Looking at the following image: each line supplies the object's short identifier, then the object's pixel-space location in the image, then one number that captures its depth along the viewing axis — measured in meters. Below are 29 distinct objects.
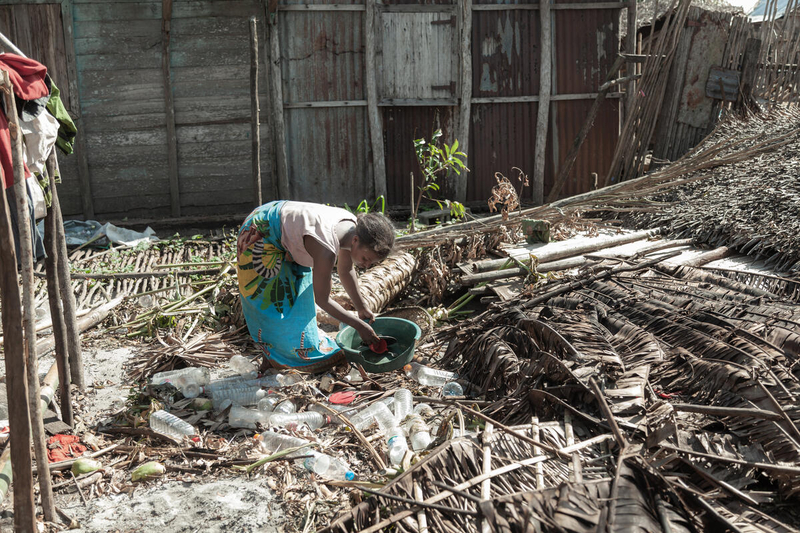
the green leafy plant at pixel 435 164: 6.59
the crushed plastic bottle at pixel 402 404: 3.71
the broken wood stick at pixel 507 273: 5.42
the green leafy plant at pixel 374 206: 8.30
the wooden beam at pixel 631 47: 8.85
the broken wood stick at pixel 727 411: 2.49
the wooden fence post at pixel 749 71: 8.68
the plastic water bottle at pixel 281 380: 4.07
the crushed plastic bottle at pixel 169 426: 3.55
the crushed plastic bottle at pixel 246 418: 3.66
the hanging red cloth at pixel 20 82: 2.78
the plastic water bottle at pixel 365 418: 3.60
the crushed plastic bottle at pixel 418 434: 3.31
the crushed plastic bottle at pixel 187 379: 4.05
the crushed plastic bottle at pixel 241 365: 4.52
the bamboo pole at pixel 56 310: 3.58
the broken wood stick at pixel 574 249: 5.59
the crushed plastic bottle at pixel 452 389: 3.95
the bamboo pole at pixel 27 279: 2.63
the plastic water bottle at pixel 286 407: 3.77
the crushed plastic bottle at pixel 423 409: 3.77
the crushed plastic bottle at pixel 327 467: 3.17
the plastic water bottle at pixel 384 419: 3.59
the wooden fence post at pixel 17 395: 2.42
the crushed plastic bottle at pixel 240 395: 3.95
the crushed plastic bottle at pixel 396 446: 3.18
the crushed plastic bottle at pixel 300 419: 3.63
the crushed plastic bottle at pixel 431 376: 4.19
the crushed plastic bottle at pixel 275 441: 3.40
